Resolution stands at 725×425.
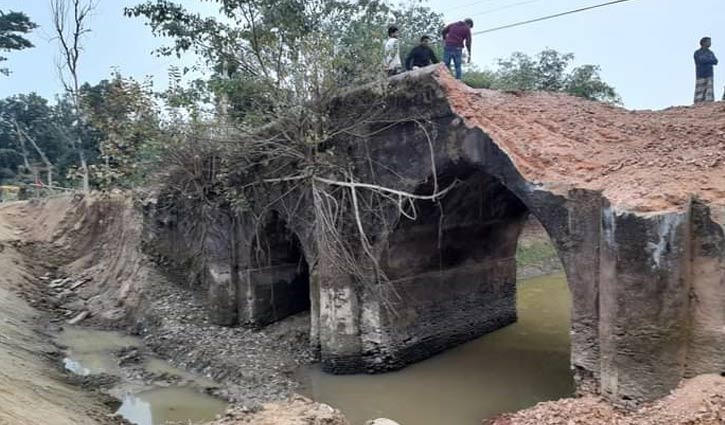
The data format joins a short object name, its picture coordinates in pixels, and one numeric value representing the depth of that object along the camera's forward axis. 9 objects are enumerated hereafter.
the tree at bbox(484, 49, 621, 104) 21.69
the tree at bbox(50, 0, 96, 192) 23.52
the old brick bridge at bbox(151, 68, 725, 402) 6.34
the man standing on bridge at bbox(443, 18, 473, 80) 11.63
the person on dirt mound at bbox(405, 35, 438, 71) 11.16
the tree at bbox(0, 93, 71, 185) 29.38
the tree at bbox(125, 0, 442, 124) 9.89
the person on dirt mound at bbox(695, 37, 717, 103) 11.27
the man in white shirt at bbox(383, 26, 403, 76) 10.46
